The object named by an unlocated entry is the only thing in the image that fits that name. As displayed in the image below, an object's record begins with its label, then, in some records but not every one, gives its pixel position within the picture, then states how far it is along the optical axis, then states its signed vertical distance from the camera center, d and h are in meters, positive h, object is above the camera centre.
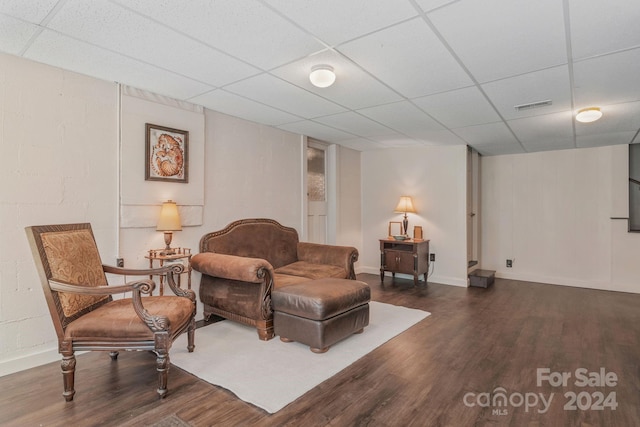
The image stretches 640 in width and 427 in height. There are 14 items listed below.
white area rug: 2.17 -1.11
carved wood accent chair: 2.04 -0.63
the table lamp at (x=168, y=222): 3.06 -0.06
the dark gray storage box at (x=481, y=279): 5.13 -0.98
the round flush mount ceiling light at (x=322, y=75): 2.52 +1.06
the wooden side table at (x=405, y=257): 5.20 -0.66
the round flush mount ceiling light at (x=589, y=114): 3.33 +1.01
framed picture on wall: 3.17 +0.61
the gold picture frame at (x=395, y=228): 5.89 -0.22
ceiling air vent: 3.21 +1.08
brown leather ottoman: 2.71 -0.81
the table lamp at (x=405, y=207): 5.58 +0.14
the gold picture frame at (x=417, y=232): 5.62 -0.28
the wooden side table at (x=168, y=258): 3.01 -0.38
